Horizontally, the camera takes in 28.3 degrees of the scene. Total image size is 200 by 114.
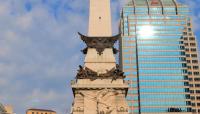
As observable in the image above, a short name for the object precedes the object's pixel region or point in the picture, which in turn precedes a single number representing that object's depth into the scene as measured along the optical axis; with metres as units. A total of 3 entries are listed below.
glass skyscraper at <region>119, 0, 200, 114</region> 115.31
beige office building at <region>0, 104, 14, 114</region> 105.70
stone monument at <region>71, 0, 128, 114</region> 37.34
